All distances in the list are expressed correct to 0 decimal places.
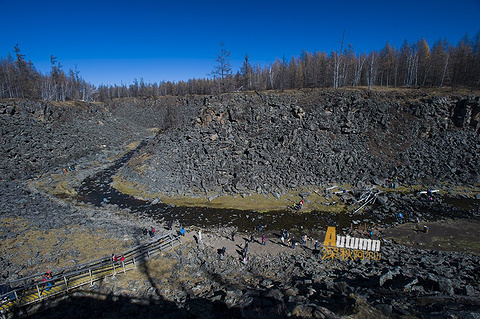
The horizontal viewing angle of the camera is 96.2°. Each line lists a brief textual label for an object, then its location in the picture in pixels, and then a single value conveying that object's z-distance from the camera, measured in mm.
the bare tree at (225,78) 63878
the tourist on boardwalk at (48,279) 16034
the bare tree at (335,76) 63162
